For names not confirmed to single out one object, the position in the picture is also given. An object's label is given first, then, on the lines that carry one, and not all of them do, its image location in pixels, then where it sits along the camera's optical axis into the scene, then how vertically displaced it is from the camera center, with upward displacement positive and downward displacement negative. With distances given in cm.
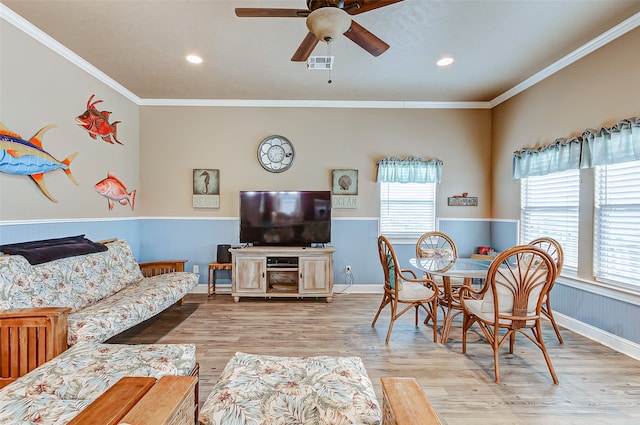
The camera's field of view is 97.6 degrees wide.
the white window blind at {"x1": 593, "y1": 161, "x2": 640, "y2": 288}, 244 -7
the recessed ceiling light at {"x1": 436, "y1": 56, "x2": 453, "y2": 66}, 300 +167
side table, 395 -91
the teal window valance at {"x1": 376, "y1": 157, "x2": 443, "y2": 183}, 420 +63
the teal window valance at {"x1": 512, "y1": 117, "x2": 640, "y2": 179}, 239 +65
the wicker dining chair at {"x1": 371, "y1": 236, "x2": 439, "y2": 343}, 266 -78
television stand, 380 -80
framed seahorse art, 423 +39
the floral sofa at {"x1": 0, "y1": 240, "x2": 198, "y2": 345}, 202 -73
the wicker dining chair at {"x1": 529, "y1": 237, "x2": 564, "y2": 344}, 241 -36
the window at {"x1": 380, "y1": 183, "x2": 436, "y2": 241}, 432 +7
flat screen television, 401 -5
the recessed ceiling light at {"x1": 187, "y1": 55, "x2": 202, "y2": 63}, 296 +163
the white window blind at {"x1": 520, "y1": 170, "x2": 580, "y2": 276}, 299 +6
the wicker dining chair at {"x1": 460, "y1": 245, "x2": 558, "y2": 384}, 204 -62
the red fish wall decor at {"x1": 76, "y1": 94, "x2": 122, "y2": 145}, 321 +104
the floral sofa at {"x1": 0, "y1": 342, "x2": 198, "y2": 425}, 121 -87
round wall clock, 423 +87
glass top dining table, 248 -51
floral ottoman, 121 -87
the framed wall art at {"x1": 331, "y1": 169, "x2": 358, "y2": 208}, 427 +39
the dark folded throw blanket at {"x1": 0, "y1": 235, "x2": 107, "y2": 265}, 227 -36
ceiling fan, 167 +124
